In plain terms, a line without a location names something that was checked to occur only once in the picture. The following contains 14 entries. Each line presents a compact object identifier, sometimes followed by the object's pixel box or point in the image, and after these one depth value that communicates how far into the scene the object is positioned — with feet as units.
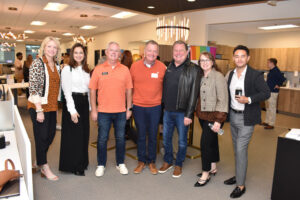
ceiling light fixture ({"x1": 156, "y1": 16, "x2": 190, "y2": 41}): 16.70
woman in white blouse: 9.25
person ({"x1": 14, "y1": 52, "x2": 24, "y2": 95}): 27.80
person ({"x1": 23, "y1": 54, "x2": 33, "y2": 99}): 24.14
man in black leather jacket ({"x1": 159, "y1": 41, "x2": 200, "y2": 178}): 9.53
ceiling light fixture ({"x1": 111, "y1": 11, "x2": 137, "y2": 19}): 27.94
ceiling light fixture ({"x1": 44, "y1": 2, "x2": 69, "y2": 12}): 24.28
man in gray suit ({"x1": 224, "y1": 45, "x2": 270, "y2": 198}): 8.31
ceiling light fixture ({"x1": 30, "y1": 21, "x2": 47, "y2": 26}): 34.55
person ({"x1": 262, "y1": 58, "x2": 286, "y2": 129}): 19.71
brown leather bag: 5.00
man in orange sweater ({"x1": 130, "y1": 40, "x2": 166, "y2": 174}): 9.86
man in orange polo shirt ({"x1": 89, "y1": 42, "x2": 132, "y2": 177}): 9.41
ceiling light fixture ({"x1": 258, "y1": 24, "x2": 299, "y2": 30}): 25.58
